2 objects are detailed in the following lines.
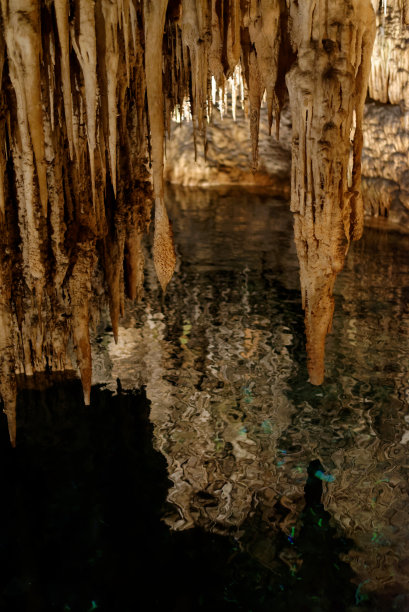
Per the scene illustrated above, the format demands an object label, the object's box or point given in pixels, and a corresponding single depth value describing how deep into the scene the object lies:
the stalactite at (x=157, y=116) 2.64
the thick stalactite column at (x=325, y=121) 2.40
